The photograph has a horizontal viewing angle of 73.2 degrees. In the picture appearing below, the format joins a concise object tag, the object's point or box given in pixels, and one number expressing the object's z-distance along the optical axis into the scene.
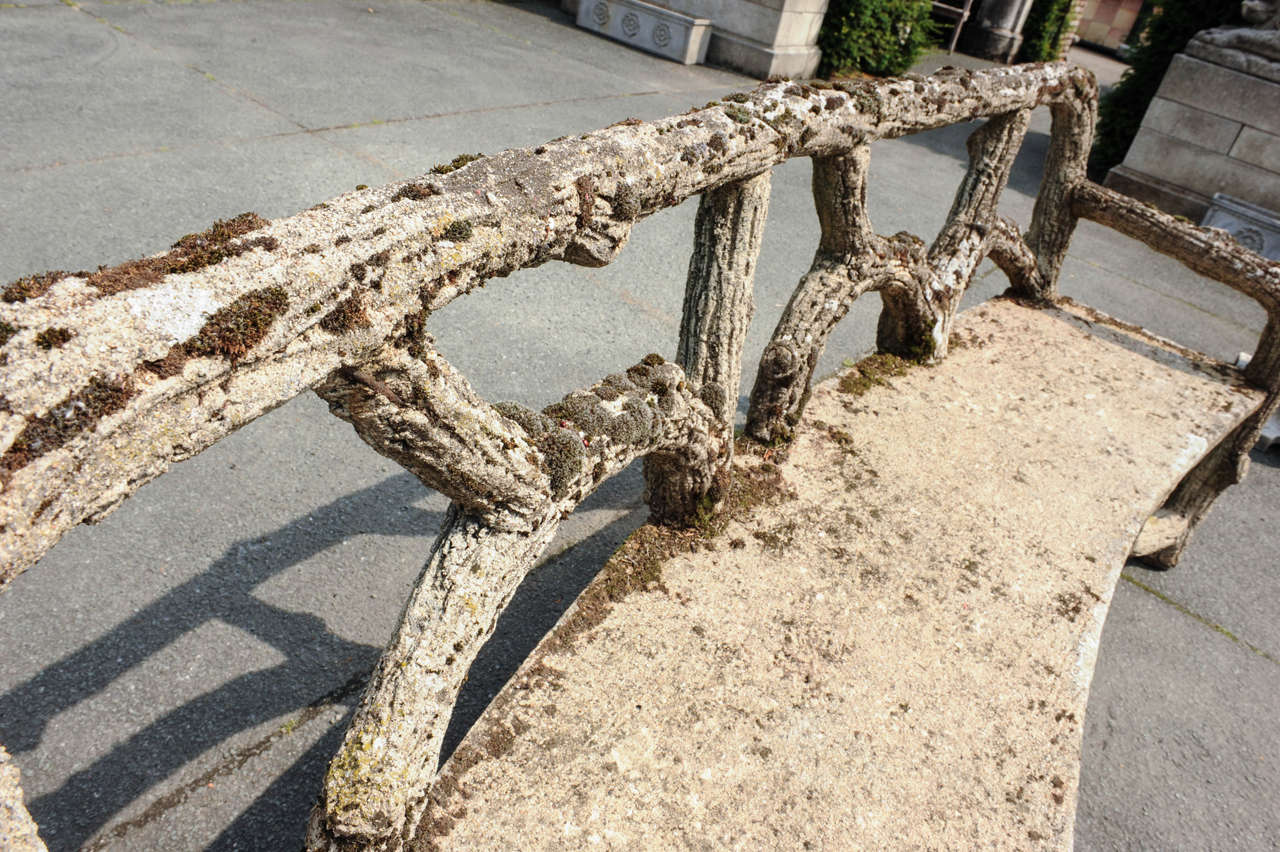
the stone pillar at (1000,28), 13.66
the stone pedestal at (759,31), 9.20
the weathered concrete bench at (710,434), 1.11
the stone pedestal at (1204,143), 7.22
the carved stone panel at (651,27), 9.31
